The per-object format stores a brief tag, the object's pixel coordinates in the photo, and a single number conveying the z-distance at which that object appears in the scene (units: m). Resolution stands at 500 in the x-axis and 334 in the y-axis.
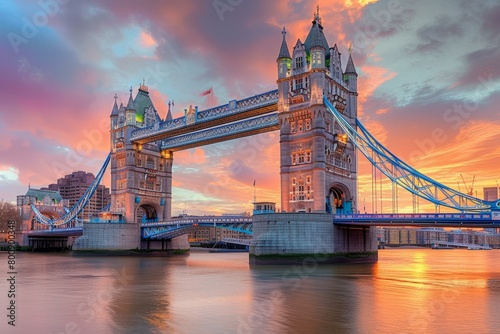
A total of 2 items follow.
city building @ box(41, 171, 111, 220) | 182.25
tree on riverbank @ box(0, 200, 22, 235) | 114.67
